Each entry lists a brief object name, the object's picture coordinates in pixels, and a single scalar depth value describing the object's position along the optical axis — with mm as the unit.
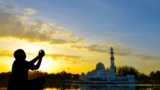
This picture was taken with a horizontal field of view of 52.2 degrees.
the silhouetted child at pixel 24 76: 4006
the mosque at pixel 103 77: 69246
